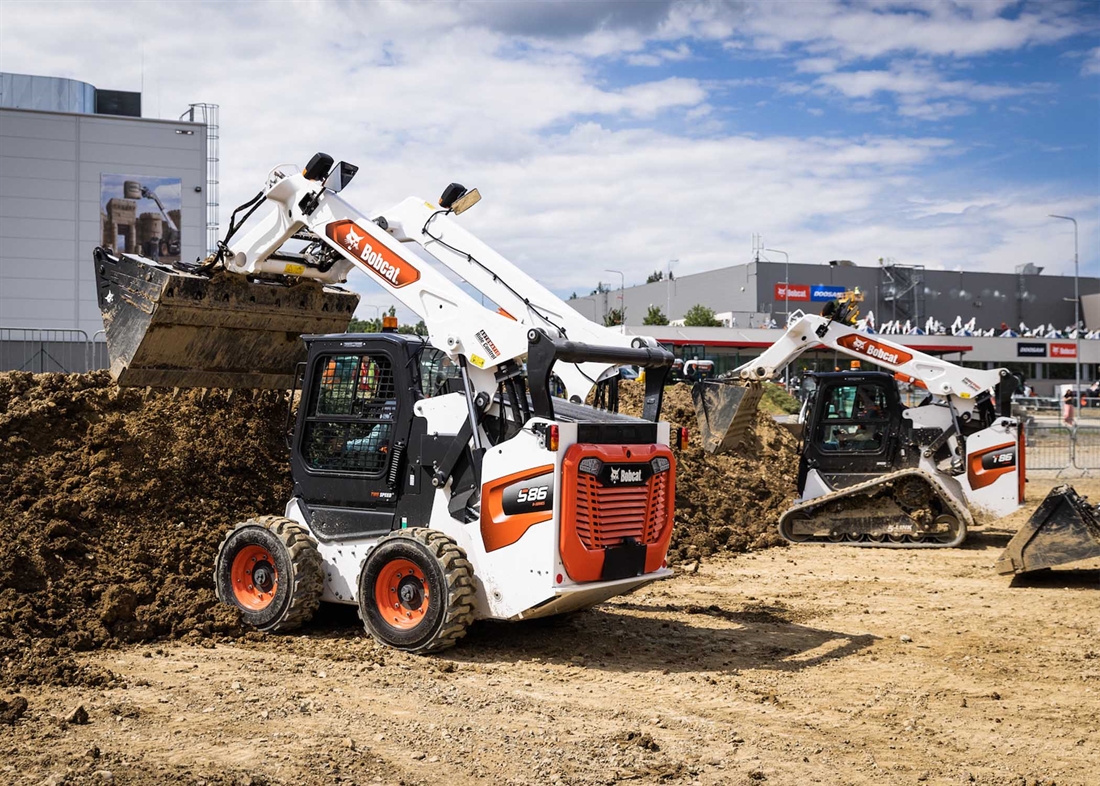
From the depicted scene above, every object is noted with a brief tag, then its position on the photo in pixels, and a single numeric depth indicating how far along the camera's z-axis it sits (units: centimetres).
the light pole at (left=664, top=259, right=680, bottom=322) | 7969
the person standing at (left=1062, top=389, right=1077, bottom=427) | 2901
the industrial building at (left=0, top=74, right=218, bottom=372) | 5000
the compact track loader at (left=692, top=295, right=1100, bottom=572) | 1361
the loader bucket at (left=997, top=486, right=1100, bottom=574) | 1036
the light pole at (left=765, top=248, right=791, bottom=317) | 6931
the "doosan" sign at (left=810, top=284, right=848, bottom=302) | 6987
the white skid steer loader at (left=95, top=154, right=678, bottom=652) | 713
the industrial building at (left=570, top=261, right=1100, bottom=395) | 6769
